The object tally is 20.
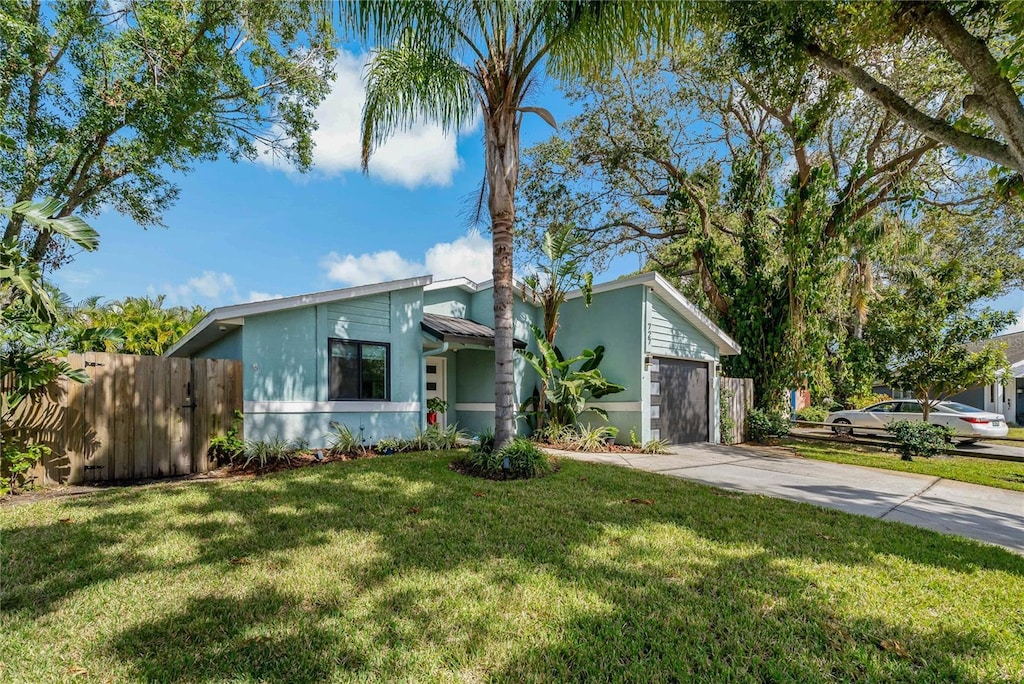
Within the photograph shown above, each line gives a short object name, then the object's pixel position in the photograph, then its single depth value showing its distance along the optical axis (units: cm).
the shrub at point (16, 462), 627
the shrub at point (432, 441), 979
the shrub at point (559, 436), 1055
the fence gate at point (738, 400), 1368
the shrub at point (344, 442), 920
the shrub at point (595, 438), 1038
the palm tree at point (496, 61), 575
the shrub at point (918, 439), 1086
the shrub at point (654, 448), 1046
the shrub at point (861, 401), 1838
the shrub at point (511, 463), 698
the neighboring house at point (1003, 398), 2247
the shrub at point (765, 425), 1376
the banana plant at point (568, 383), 1054
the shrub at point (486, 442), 759
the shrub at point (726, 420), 1343
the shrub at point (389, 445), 943
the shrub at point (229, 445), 829
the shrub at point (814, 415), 1966
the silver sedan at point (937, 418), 1362
